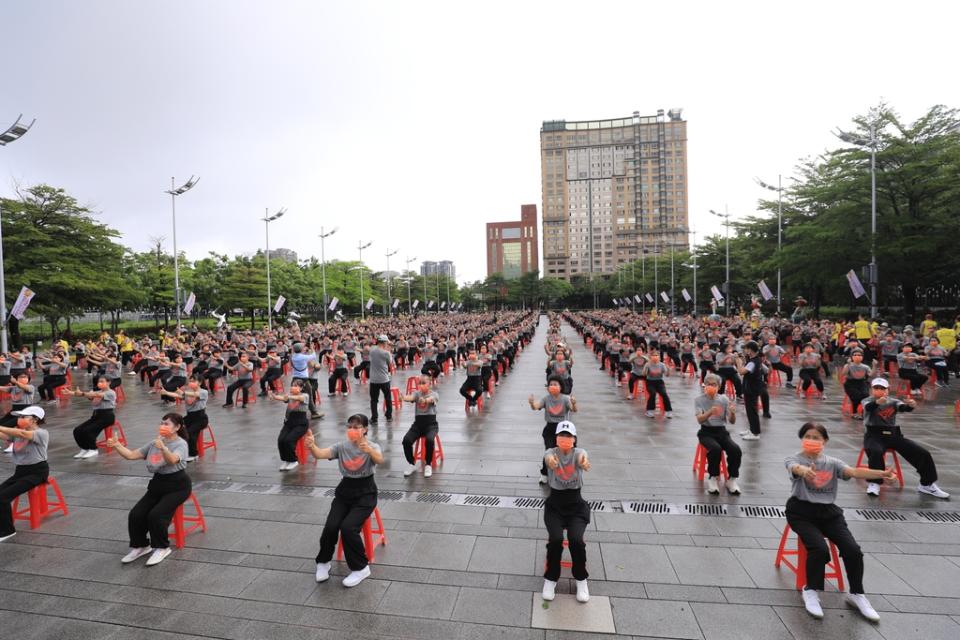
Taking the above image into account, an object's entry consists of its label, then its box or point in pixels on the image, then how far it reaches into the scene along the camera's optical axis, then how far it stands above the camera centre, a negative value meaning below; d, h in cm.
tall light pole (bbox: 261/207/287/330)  3533 +706
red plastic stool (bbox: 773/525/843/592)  439 -231
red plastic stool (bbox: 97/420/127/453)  959 -229
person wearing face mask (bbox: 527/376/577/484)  691 -131
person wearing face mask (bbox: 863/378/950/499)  637 -178
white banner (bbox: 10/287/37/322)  1922 +85
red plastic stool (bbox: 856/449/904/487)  666 -221
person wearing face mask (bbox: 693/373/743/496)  665 -169
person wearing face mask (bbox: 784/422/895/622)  405 -179
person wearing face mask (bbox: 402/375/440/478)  757 -166
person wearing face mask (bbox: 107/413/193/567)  513 -183
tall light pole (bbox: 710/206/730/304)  3734 +660
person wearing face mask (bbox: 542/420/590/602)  434 -178
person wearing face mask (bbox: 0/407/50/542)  578 -160
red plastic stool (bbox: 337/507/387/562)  501 -229
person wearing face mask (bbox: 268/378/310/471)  800 -181
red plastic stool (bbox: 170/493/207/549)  541 -234
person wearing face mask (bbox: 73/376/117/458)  871 -169
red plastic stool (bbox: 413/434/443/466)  769 -219
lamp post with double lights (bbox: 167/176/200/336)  2844 +740
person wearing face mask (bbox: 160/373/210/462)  842 -155
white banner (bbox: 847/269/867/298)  2064 +80
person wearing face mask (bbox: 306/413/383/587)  468 -178
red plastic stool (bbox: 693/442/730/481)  711 -224
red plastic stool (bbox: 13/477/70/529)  605 -228
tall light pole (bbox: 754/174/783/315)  3135 +695
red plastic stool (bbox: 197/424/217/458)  883 -230
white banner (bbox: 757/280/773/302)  2870 +88
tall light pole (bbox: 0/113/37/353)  1760 +672
